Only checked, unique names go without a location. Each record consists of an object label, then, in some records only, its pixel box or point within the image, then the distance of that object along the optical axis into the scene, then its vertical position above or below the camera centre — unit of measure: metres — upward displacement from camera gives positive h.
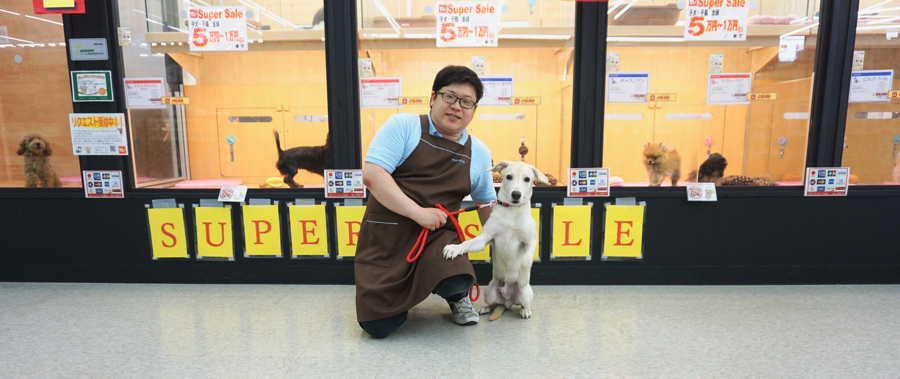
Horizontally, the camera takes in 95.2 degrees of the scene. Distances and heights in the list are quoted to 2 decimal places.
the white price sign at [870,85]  2.66 +0.32
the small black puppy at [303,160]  2.84 -0.18
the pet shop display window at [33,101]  2.84 +0.23
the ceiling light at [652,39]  2.80 +0.66
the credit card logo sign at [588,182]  2.71 -0.32
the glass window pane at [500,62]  2.81 +0.50
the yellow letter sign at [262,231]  2.78 -0.65
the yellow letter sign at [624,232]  2.73 -0.65
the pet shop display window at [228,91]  2.80 +0.31
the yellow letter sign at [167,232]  2.80 -0.67
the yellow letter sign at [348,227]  2.75 -0.62
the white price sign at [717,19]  2.67 +0.74
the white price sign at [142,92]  2.73 +0.28
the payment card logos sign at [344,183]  2.74 -0.32
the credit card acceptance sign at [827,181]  2.66 -0.30
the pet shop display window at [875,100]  2.65 +0.22
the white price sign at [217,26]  2.76 +0.72
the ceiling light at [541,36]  2.85 +0.70
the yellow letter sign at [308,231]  2.77 -0.65
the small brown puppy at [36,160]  2.87 -0.18
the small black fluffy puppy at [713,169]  2.90 -0.25
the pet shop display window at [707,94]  2.76 +0.27
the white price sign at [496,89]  2.83 +0.31
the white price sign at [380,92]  2.76 +0.28
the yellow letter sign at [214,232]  2.79 -0.66
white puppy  1.98 -0.49
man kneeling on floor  1.91 -0.32
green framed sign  2.68 +0.32
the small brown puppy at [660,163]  2.87 -0.21
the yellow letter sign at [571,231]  2.74 -0.64
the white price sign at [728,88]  2.80 +0.31
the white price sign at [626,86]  2.72 +0.32
